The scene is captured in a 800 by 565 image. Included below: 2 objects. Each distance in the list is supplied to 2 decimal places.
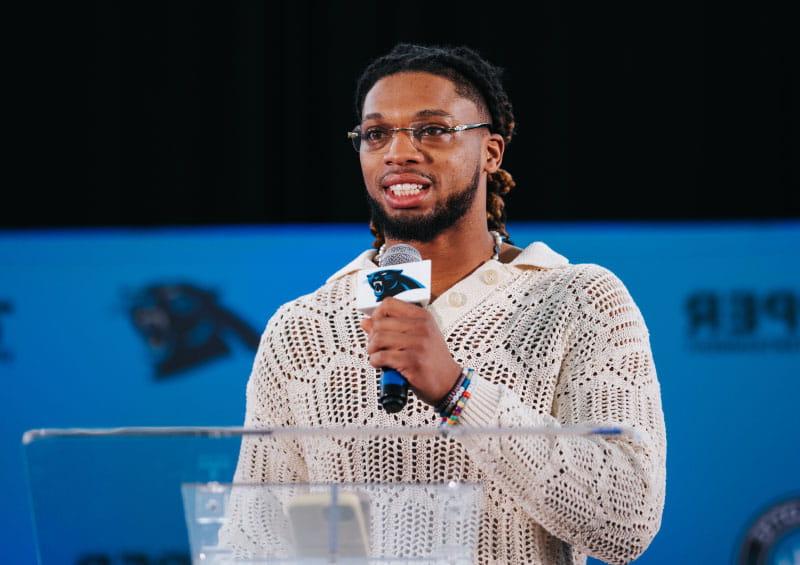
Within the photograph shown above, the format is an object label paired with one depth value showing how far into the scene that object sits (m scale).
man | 7.22
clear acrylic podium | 6.88
